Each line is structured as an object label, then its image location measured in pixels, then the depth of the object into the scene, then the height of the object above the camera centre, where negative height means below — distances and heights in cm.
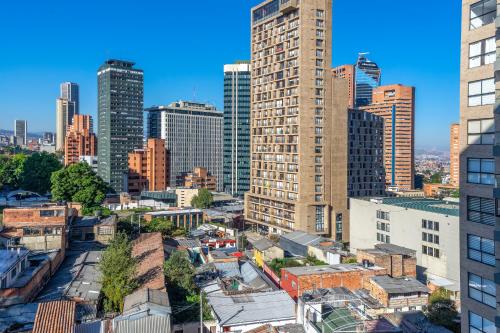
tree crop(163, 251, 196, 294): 2862 -713
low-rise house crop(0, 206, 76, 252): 3441 -507
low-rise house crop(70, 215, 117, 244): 4091 -631
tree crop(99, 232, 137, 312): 2523 -660
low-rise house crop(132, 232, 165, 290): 2692 -704
